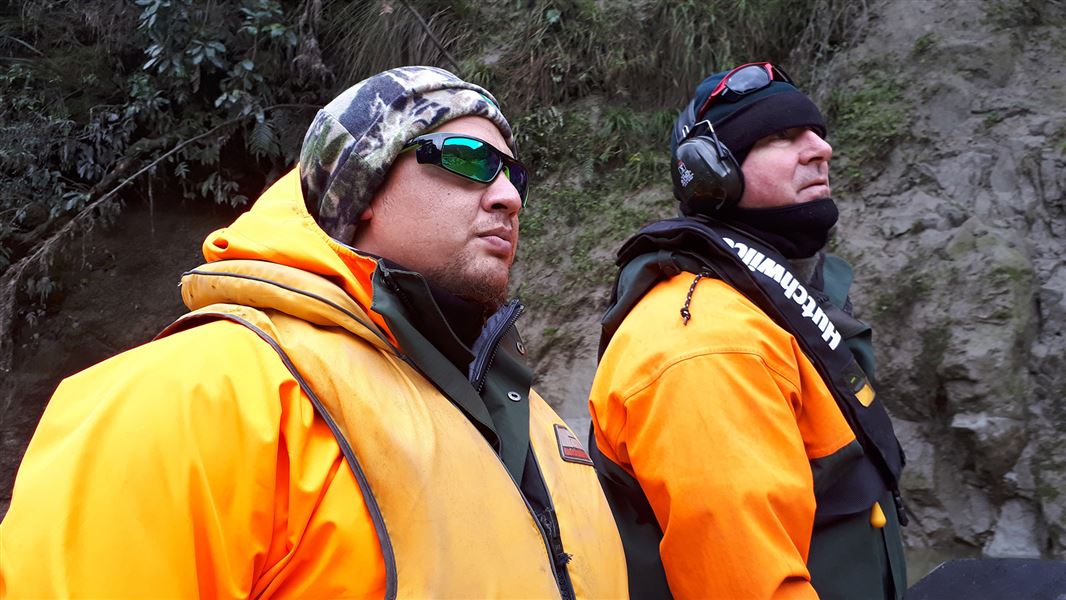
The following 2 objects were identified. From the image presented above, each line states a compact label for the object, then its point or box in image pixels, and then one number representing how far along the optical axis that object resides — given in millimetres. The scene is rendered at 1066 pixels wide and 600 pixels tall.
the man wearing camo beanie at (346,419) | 1207
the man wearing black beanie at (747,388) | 2131
